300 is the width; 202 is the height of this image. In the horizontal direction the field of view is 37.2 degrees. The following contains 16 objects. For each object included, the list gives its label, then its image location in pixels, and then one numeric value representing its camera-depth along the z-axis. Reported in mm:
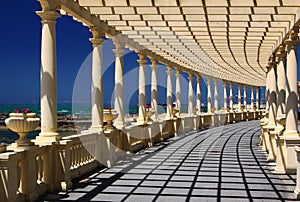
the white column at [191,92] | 38094
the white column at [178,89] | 33694
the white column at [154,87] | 27375
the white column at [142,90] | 24062
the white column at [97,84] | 16594
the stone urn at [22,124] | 10125
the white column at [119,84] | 20031
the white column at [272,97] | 21422
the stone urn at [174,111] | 32100
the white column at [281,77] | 18858
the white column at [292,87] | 15375
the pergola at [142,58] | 11656
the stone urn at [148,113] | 24900
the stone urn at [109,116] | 17423
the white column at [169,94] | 31145
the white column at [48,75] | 12156
